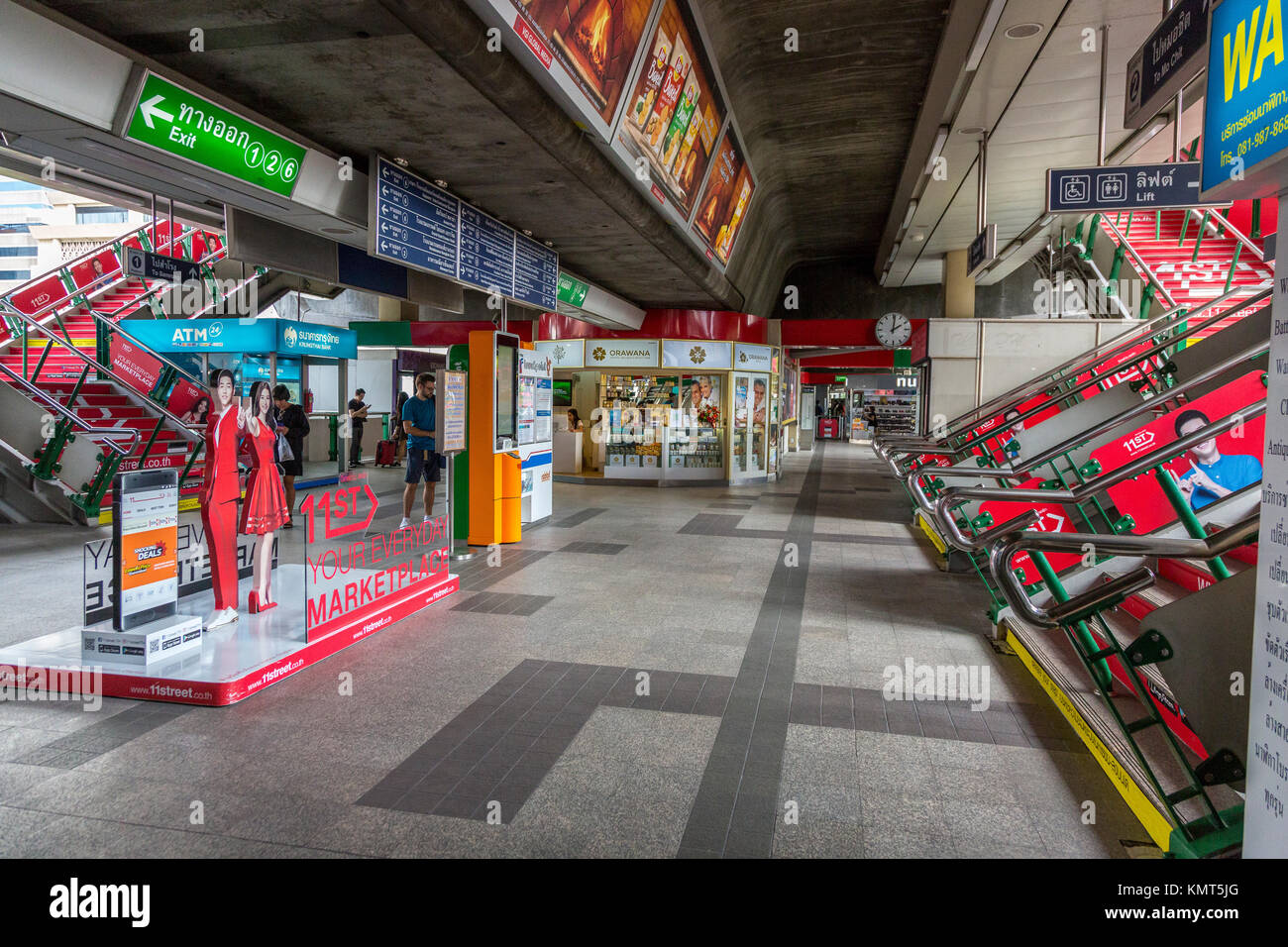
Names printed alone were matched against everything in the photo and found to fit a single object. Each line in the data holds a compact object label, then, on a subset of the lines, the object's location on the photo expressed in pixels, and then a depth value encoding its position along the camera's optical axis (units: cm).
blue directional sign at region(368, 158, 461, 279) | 570
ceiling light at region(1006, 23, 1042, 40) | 509
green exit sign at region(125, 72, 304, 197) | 400
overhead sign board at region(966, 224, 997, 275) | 685
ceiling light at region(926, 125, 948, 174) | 718
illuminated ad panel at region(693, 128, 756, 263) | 869
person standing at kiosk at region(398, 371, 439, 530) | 885
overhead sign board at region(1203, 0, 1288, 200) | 183
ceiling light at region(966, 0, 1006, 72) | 478
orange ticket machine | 812
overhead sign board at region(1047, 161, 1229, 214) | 512
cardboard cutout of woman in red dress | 501
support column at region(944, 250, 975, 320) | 1204
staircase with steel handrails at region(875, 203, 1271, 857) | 247
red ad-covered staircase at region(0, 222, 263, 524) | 930
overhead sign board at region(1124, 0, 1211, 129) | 355
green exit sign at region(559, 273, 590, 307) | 1020
